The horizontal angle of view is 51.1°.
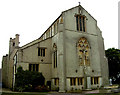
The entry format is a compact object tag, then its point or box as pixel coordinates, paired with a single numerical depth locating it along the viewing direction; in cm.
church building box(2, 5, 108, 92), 2312
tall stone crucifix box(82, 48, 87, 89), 2404
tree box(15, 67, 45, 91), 2112
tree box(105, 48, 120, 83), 3575
